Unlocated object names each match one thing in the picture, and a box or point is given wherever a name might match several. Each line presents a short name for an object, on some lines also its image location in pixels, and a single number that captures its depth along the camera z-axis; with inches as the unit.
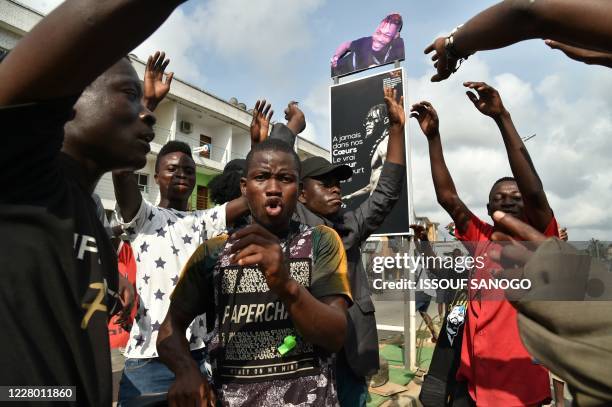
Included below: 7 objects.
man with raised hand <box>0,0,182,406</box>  29.0
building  737.0
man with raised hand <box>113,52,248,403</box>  88.8
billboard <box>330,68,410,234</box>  207.9
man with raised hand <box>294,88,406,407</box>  95.7
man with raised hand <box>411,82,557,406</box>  77.9
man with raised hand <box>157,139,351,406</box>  52.1
